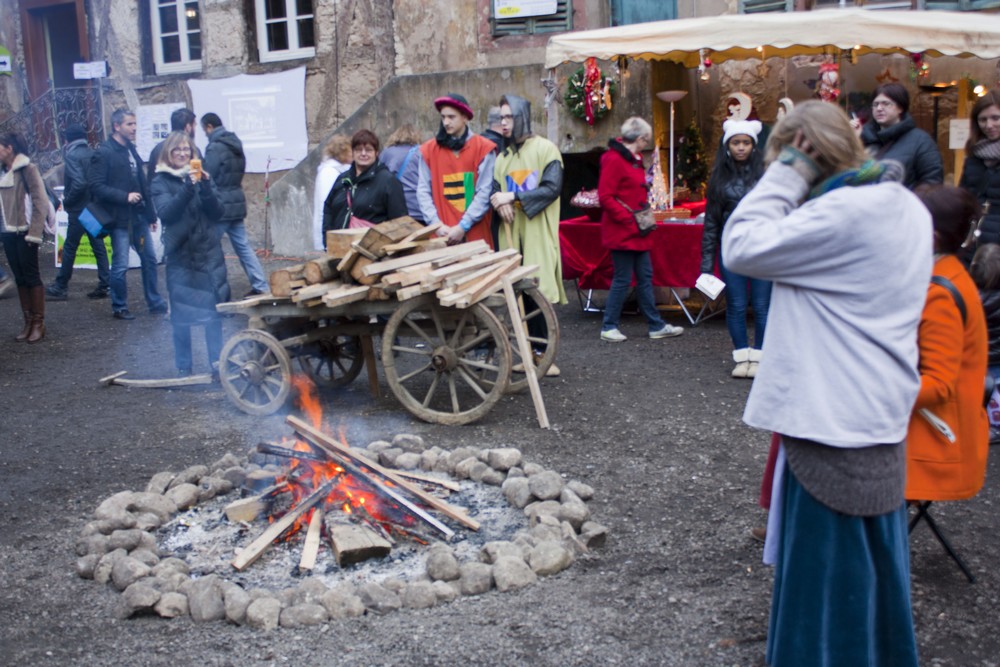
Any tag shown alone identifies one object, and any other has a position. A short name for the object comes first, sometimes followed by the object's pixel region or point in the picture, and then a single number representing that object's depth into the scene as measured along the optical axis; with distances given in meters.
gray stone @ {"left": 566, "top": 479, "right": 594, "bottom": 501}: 5.12
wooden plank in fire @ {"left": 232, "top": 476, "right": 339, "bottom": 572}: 4.35
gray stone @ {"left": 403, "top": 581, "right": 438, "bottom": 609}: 4.02
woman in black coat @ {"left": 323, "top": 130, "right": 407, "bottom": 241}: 7.36
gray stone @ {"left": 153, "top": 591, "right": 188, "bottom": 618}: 4.02
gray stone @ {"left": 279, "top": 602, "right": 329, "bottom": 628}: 3.90
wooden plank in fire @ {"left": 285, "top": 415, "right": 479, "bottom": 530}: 4.70
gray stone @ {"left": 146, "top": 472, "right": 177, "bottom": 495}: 5.28
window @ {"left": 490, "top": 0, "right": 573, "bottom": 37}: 14.39
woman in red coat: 8.41
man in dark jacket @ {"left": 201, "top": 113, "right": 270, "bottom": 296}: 10.59
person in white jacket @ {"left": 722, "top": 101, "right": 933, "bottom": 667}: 2.72
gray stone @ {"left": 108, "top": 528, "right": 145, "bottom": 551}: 4.55
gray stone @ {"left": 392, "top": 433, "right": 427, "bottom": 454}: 5.84
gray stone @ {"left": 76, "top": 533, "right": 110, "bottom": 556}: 4.57
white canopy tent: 9.18
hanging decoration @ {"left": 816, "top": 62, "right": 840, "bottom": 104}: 10.52
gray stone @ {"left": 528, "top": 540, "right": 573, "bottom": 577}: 4.26
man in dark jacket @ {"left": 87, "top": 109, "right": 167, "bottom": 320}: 10.47
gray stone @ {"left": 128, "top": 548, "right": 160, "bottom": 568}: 4.43
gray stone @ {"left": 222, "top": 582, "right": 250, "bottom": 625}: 3.95
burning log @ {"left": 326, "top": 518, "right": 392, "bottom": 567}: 4.34
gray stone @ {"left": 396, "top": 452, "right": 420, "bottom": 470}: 5.52
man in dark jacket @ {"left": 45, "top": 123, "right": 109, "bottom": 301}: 10.66
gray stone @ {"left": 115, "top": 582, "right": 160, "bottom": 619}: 4.02
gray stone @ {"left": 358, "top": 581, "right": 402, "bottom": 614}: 3.99
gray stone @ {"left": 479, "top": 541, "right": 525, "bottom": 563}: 4.29
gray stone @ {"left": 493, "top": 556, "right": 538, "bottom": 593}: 4.14
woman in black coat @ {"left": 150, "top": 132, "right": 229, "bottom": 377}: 7.37
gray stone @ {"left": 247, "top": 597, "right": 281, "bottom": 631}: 3.89
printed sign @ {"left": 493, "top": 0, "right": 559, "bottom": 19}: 14.37
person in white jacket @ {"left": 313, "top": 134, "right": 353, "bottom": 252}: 9.33
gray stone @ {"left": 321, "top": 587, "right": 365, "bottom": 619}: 3.95
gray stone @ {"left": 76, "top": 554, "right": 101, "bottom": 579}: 4.43
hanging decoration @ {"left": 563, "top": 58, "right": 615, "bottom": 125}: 12.30
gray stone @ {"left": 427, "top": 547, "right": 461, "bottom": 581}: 4.18
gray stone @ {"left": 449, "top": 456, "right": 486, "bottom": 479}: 5.39
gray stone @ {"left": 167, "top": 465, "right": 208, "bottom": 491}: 5.36
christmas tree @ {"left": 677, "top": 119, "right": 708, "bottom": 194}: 12.67
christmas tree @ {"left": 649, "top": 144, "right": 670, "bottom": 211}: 10.86
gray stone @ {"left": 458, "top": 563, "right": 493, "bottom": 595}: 4.12
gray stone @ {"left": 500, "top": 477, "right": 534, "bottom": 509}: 4.93
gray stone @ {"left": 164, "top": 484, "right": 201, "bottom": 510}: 5.07
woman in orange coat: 3.21
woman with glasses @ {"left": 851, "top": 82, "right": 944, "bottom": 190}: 6.79
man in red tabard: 7.60
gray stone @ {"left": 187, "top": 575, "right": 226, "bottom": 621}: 3.99
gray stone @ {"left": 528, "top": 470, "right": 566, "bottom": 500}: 4.92
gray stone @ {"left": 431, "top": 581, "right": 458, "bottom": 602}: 4.07
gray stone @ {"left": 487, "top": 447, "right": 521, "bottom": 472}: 5.40
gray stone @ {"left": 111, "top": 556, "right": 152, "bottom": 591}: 4.26
